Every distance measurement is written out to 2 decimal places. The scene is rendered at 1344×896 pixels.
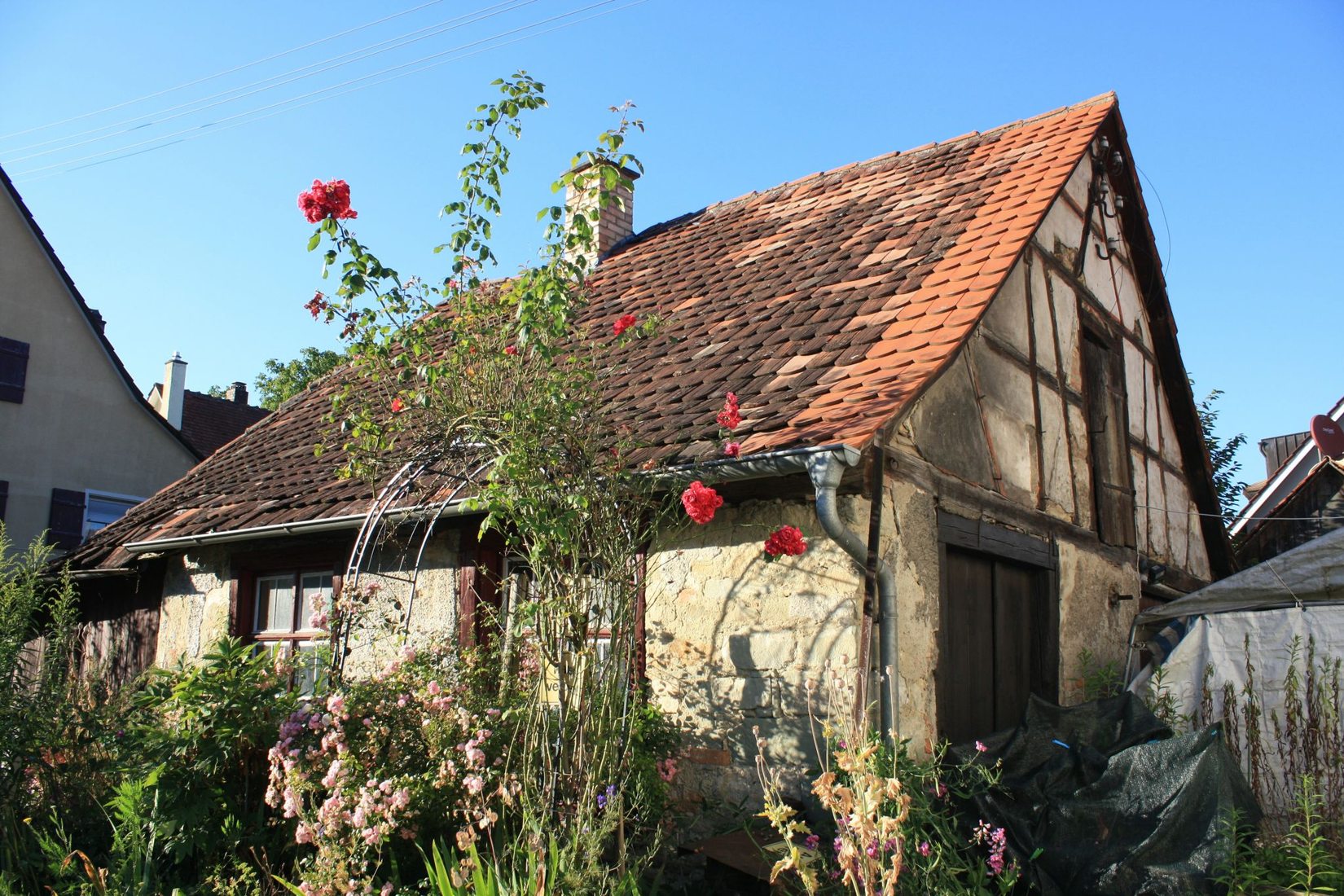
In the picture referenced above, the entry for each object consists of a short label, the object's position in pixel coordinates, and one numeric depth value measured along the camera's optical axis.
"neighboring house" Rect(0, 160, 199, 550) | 13.20
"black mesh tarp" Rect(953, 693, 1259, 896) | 4.18
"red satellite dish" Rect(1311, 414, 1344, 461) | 9.43
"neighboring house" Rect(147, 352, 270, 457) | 17.66
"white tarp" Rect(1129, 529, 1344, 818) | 6.13
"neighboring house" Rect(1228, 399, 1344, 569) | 11.40
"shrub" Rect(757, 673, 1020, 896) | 3.12
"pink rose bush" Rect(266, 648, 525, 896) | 3.88
